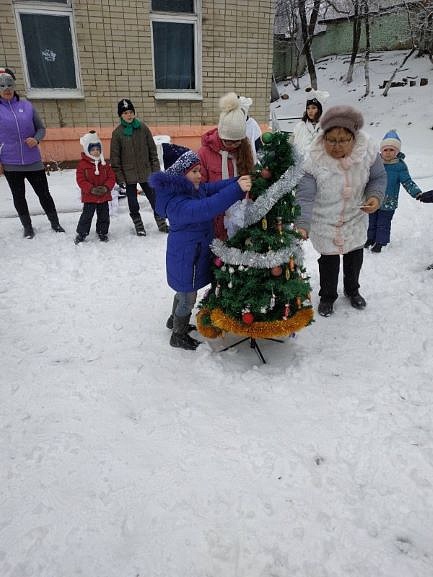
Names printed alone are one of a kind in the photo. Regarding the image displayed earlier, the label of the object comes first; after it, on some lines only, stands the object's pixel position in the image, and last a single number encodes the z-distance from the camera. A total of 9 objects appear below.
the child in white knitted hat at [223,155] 3.18
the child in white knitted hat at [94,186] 5.43
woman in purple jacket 5.18
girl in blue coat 2.66
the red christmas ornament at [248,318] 2.90
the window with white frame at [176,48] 8.22
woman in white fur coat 3.17
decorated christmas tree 2.65
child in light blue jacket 4.79
